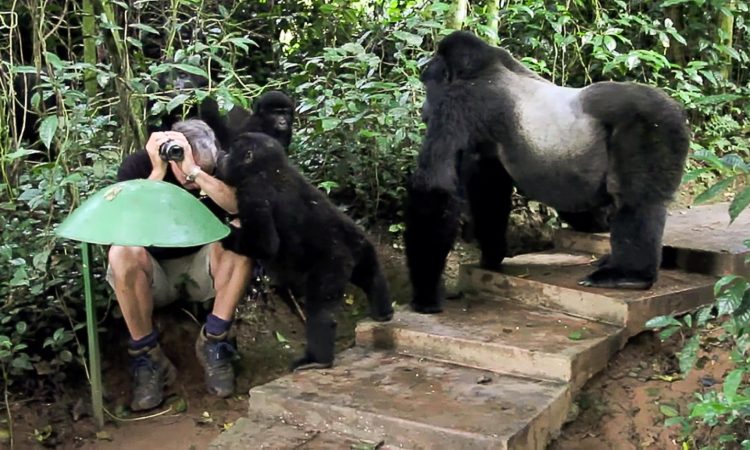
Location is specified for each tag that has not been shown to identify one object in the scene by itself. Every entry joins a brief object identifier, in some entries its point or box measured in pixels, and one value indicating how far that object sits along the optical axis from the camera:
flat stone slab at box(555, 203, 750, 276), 4.75
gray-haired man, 4.23
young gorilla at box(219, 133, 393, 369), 3.91
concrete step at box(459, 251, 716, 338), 4.23
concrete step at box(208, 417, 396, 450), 3.42
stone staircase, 3.42
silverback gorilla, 4.29
